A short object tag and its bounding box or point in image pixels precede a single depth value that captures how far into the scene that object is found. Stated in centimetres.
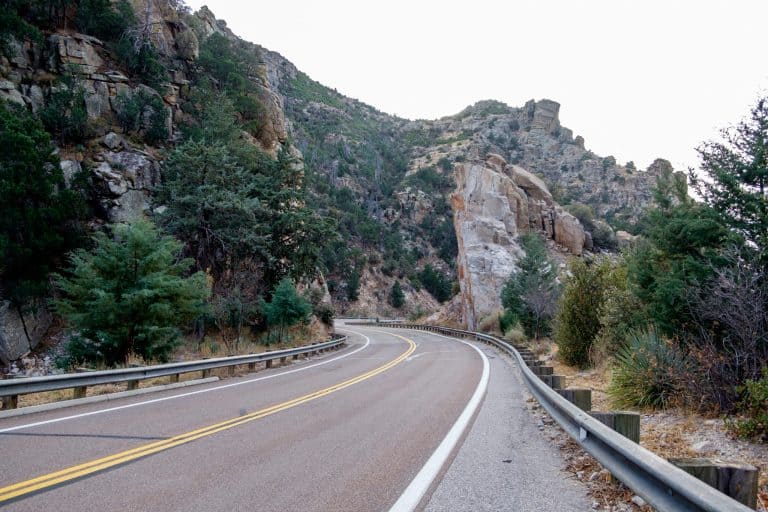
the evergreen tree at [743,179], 843
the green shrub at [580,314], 1541
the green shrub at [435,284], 7612
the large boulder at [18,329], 2184
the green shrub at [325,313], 3781
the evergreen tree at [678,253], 898
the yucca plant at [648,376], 785
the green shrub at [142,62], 3609
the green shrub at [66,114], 2862
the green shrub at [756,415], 565
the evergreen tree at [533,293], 3006
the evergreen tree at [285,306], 2608
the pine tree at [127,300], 1595
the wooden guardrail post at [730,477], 282
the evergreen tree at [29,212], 2266
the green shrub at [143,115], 3242
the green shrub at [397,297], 7188
